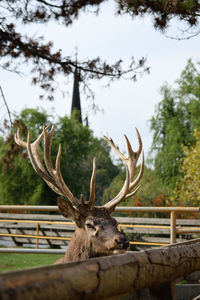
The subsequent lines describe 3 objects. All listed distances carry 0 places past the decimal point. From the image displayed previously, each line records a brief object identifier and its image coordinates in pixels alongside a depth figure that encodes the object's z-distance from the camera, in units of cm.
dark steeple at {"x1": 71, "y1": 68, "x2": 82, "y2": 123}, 4022
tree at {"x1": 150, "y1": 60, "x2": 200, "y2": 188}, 2042
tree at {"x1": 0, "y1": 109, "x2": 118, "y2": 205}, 2238
